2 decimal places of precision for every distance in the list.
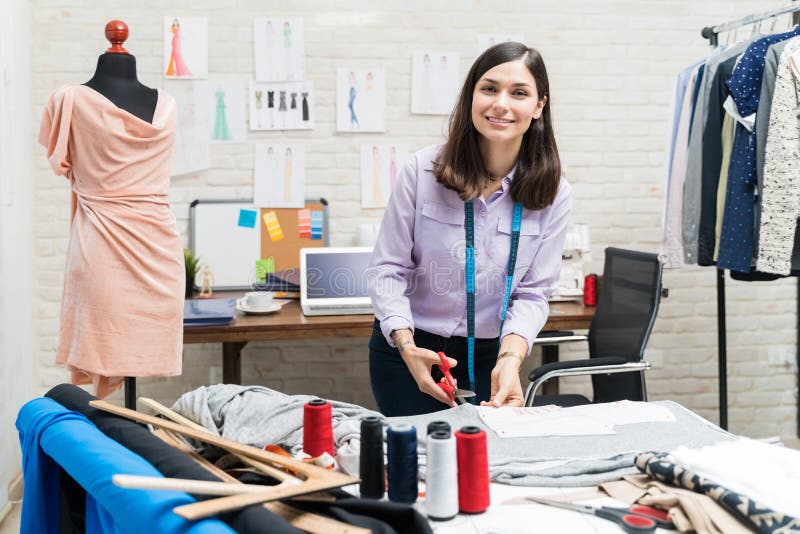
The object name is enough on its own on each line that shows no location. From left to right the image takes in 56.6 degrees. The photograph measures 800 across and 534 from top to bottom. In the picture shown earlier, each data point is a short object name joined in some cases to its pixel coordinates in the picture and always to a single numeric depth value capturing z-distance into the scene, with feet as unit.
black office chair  8.45
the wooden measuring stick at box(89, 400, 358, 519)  2.84
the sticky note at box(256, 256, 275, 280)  11.81
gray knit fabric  4.39
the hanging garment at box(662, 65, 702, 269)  10.78
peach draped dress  8.18
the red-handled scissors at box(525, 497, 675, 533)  3.52
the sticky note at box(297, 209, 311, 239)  11.96
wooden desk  9.66
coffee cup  10.30
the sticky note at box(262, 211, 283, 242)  11.91
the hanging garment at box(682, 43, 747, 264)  10.41
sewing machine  11.42
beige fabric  3.54
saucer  10.31
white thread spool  3.80
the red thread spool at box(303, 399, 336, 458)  4.50
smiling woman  6.32
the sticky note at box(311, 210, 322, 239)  11.97
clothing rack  11.04
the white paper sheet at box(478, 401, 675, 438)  4.98
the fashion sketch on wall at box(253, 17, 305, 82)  11.67
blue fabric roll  2.91
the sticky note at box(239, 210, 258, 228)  11.87
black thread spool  4.05
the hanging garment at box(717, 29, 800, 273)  9.51
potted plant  11.21
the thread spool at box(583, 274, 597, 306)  10.98
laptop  10.36
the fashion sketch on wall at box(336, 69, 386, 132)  11.90
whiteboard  11.78
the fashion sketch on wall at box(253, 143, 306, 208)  11.88
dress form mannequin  8.57
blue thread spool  3.91
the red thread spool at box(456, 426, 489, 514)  3.87
